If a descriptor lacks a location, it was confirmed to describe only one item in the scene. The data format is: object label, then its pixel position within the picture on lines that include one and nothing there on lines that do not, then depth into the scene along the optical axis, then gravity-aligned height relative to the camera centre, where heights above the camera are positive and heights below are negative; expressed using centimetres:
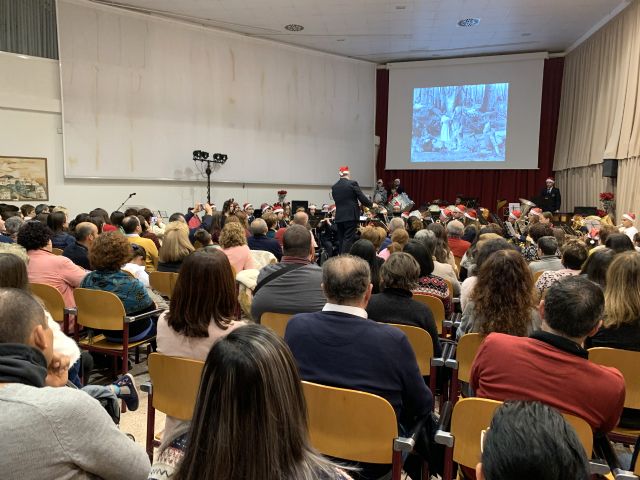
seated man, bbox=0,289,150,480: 109 -57
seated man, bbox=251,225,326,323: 305 -67
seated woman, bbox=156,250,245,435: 228 -61
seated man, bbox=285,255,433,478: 187 -66
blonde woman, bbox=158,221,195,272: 432 -60
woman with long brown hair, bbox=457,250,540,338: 246 -54
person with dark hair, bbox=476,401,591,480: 77 -41
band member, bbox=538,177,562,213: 1209 -17
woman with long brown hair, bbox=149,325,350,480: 86 -42
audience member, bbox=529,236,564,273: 412 -57
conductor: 789 -31
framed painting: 939 -4
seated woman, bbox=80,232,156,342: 340 -71
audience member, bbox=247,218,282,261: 566 -66
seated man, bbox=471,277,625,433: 173 -64
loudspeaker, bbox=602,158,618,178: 1016 +53
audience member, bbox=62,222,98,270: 432 -60
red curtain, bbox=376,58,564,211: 1362 +44
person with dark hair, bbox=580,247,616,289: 303 -45
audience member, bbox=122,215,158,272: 515 -64
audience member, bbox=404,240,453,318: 358 -68
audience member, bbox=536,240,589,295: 367 -49
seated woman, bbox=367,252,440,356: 268 -64
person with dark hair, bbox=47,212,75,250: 496 -56
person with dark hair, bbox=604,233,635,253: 398 -40
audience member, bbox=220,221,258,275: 459 -61
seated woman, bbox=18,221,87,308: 358 -63
